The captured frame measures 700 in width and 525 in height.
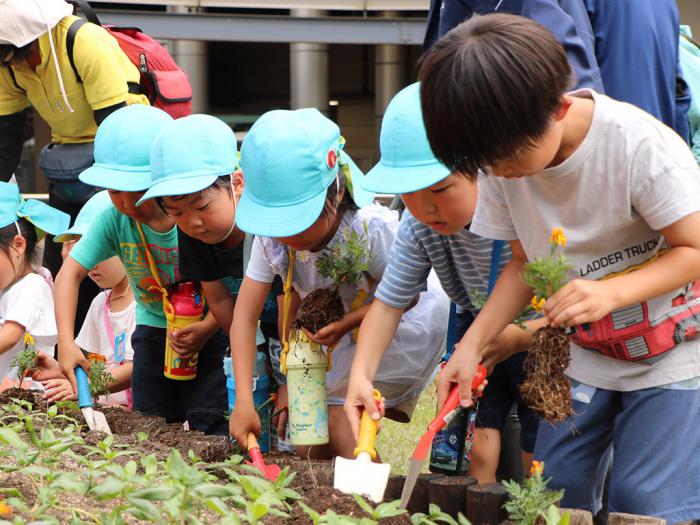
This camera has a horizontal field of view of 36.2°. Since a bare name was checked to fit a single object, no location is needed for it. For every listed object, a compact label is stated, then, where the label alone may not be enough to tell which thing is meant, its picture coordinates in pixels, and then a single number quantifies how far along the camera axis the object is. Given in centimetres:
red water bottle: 378
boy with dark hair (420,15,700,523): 195
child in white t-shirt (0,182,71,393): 436
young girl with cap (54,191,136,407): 448
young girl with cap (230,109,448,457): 304
